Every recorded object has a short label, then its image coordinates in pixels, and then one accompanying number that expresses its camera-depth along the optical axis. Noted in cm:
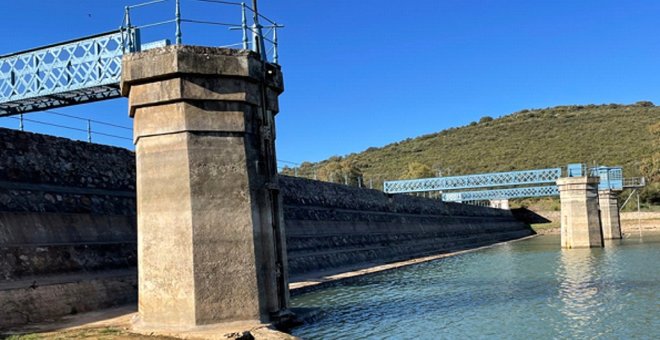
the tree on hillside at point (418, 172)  9888
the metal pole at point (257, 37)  1120
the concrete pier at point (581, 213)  4112
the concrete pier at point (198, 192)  938
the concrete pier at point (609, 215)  5434
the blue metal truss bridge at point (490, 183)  6644
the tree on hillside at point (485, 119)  16720
